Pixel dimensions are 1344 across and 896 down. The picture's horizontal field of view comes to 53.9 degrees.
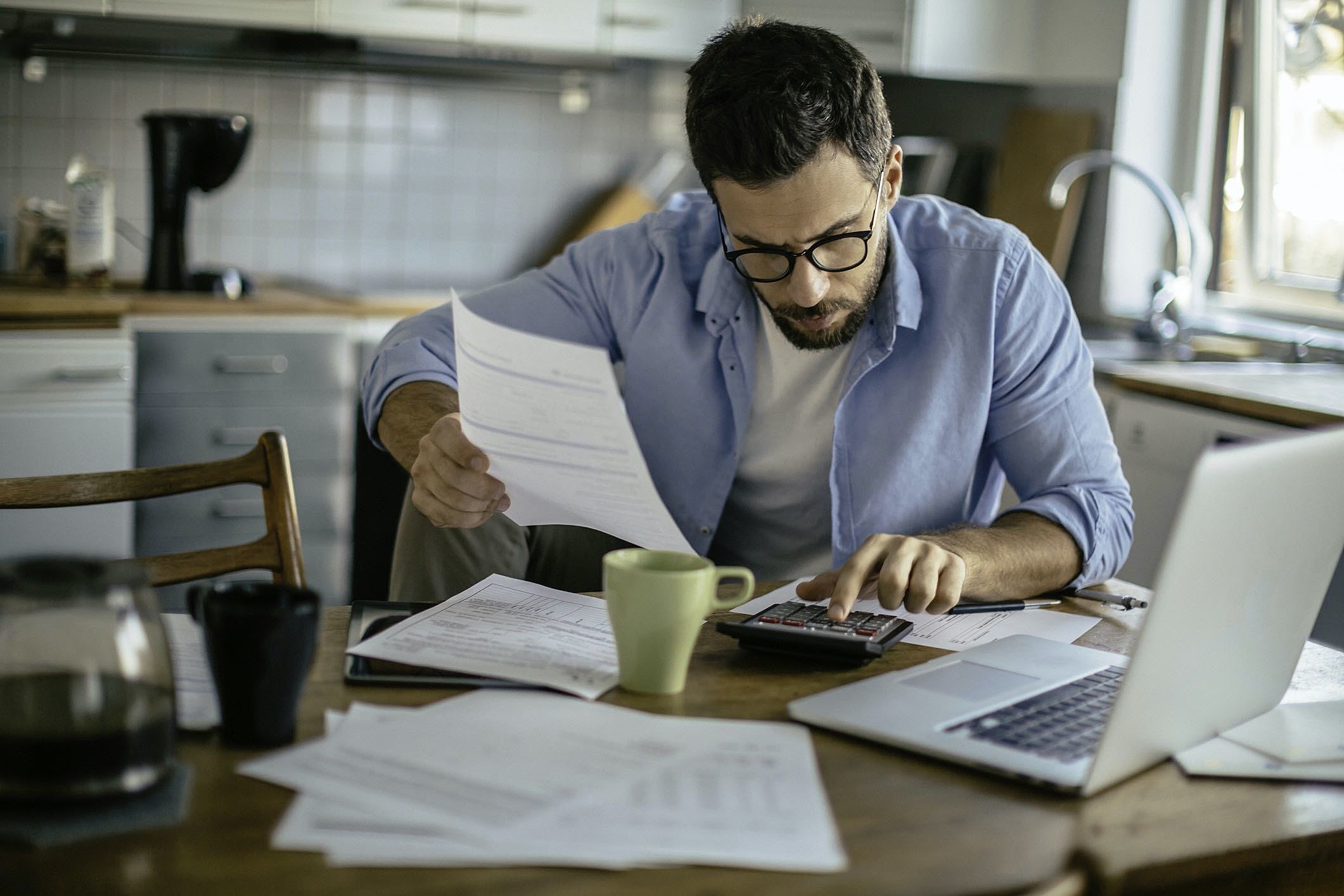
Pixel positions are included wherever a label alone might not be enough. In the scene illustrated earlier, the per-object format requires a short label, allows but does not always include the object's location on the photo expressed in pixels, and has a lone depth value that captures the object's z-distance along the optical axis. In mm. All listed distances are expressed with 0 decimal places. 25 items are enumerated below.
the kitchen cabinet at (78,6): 2959
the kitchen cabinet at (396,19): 3246
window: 3281
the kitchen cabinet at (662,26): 3535
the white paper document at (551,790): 715
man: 1419
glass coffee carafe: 723
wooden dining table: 679
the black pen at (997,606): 1260
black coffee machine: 3061
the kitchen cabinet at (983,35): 3646
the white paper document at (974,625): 1152
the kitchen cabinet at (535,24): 3383
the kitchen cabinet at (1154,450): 2611
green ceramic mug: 941
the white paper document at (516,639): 987
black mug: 815
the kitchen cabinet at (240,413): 2971
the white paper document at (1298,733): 923
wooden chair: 1335
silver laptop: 805
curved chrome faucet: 3170
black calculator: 1062
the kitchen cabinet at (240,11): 3061
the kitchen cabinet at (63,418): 2795
